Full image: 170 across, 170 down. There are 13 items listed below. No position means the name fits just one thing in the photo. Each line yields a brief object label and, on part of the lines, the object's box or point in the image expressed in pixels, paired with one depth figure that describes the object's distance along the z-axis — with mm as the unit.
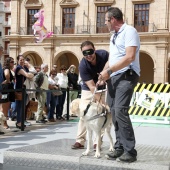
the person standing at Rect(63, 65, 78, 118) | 12719
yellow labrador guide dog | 4543
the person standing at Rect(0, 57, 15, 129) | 8433
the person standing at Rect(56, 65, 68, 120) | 11586
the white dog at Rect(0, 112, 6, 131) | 7546
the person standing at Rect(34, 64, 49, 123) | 10195
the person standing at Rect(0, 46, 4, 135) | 7895
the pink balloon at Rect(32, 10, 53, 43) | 19891
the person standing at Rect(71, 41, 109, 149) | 4887
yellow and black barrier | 12008
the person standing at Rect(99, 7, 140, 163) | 4223
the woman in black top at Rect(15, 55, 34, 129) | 8711
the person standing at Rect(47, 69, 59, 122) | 10773
